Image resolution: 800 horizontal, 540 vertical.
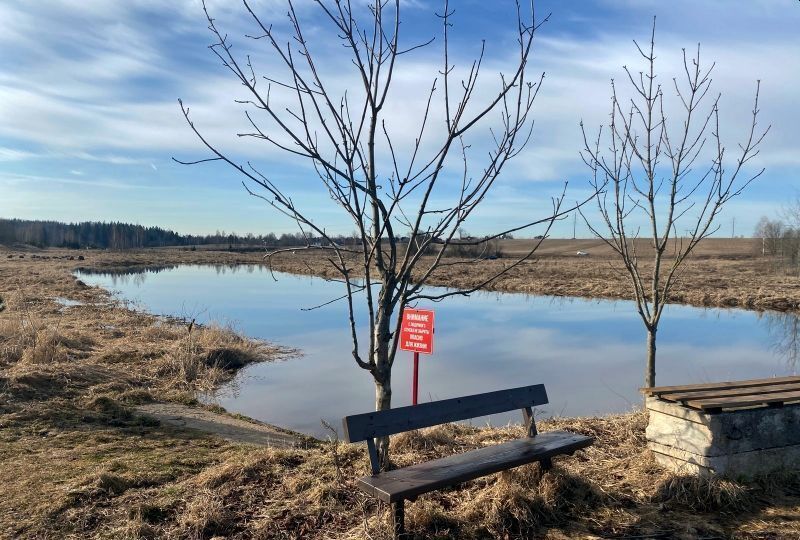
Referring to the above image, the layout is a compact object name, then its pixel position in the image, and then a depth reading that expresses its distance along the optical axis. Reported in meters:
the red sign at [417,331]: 6.52
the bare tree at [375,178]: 3.75
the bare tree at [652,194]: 5.79
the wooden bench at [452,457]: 3.37
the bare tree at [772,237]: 41.66
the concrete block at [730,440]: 3.99
